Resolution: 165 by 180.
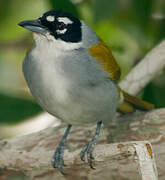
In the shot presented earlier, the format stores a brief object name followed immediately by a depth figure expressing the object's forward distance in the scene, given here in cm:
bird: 532
